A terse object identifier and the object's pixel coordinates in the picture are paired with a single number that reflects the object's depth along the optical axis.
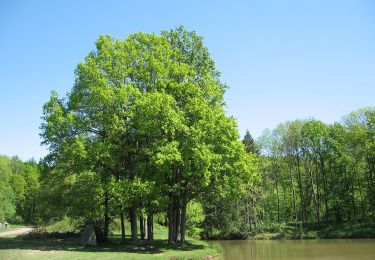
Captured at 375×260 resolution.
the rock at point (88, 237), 30.58
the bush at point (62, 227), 42.12
